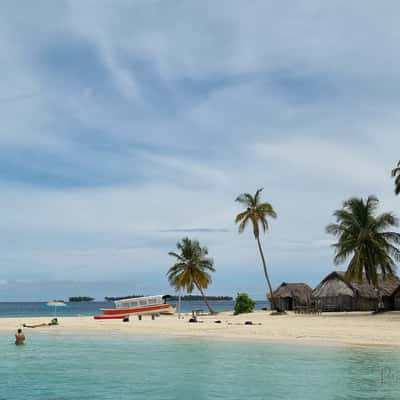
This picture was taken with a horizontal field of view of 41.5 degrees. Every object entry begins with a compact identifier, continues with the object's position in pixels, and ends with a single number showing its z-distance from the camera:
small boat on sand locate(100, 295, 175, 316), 59.25
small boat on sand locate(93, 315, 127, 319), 55.67
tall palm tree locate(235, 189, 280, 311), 51.78
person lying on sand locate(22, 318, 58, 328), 45.33
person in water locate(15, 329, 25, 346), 30.19
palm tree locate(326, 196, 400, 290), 43.69
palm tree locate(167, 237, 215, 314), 59.81
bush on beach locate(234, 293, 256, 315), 55.56
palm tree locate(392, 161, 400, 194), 39.26
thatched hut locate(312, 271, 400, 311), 51.81
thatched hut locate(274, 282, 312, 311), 56.78
